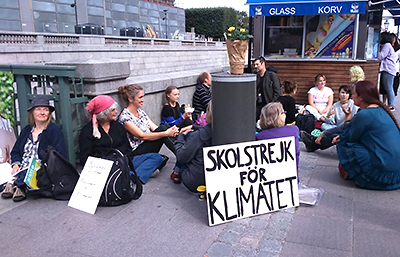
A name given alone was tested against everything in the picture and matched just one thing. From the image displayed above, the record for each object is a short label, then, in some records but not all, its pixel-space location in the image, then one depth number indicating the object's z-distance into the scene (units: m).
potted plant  3.98
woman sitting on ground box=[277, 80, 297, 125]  6.79
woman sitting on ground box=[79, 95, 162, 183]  4.33
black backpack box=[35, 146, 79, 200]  4.10
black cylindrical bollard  3.69
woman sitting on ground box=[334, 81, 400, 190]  4.26
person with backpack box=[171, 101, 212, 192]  4.07
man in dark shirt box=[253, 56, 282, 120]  7.27
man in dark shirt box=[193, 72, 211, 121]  7.44
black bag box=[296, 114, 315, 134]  7.19
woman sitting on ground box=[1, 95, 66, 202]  4.31
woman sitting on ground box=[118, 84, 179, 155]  4.99
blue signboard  8.57
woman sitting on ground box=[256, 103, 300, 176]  4.12
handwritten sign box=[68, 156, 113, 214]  3.88
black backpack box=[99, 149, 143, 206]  3.94
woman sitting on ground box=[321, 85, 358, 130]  6.74
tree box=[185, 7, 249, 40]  61.00
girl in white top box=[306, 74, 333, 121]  8.03
